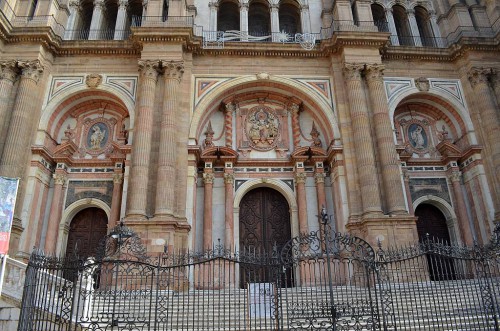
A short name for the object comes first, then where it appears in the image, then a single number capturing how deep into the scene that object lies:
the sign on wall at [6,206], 10.62
